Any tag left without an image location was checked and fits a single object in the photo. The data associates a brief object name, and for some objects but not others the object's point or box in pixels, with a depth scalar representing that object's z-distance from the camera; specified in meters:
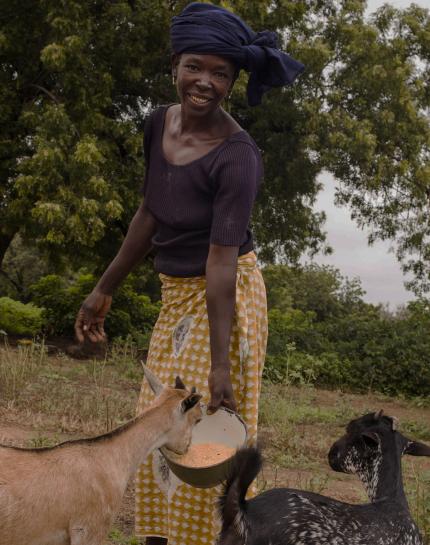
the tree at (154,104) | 13.03
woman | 3.22
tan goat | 2.96
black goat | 3.06
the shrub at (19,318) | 14.50
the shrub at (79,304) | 15.01
